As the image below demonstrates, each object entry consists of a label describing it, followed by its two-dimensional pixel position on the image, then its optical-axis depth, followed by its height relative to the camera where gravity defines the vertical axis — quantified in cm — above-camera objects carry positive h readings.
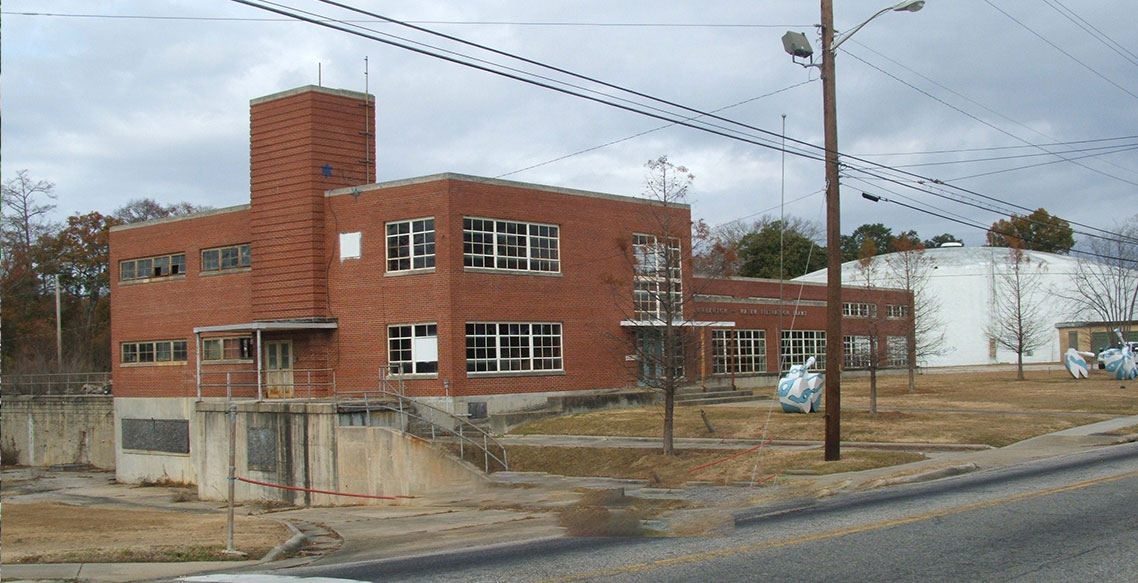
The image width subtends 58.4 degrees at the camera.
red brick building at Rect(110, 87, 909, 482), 3381 +187
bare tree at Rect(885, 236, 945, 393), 4141 +196
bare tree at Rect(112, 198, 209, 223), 8387 +1069
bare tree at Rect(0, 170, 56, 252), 6838 +789
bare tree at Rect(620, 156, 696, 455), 2381 +23
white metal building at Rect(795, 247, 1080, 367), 7700 +149
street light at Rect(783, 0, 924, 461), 2038 +209
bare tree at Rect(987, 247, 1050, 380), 7111 +155
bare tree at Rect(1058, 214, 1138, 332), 5634 +211
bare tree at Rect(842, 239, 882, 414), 3156 -106
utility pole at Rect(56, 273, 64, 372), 6093 -50
